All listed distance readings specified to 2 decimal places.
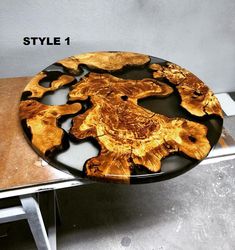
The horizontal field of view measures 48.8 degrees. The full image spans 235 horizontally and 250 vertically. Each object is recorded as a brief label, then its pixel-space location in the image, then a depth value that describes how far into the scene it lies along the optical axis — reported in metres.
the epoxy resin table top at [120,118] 0.66
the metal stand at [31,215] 0.70
